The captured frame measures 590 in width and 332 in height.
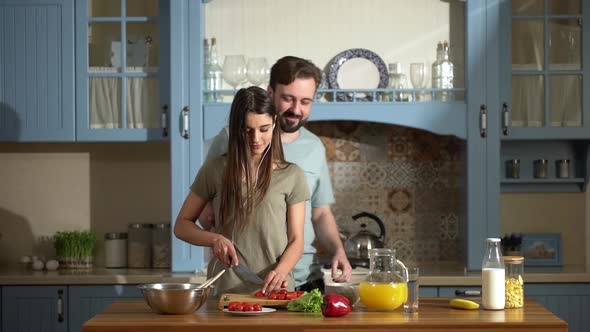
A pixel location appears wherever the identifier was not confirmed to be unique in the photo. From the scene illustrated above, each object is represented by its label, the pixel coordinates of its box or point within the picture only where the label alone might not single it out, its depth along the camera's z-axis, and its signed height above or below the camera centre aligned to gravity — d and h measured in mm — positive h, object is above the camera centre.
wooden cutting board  2816 -391
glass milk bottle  2828 -336
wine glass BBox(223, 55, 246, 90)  4578 +452
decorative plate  4641 +449
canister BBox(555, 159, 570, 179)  4844 -27
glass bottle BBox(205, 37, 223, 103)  4598 +426
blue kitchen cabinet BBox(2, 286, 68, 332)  4469 -628
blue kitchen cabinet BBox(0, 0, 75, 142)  4660 +471
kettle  4449 -365
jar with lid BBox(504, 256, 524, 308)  2879 -351
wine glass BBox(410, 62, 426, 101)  4625 +421
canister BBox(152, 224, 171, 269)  4781 -413
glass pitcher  2803 -347
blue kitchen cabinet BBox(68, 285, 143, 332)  4457 -611
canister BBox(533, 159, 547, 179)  4844 -26
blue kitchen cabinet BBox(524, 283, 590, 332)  4371 -616
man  3273 +45
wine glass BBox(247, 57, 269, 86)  4582 +446
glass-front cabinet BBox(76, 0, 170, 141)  4652 +450
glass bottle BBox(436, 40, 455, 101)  4582 +407
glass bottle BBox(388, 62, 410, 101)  4609 +404
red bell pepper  2719 -398
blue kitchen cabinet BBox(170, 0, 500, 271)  4520 +237
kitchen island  2602 -428
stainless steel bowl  2723 -372
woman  2906 -109
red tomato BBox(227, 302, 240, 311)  2725 -394
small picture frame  4836 -425
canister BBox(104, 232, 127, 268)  4855 -419
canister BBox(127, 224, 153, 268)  4840 -398
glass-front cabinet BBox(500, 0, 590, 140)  4605 +437
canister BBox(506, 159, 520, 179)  4863 -25
